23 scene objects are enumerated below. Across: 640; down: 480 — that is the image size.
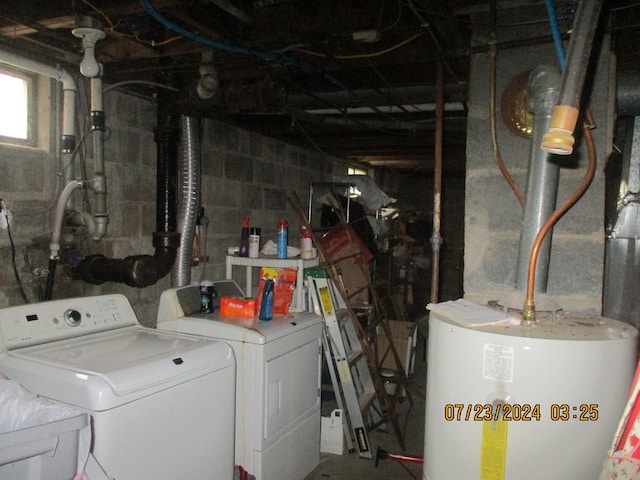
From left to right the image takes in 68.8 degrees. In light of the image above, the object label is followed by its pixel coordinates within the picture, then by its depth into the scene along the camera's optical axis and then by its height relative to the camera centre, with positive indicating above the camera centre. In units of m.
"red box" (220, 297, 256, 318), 2.59 -0.50
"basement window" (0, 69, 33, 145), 2.17 +0.49
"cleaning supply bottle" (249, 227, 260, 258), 3.07 -0.18
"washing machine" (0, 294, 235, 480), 1.56 -0.60
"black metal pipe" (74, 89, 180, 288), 2.79 +0.17
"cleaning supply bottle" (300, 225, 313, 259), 3.08 -0.18
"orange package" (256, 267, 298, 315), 2.73 -0.40
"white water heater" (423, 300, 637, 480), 1.31 -0.49
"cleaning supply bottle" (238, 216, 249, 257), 3.11 -0.16
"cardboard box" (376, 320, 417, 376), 4.34 -1.13
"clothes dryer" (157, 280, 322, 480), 2.30 -0.84
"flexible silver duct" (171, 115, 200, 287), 2.89 +0.15
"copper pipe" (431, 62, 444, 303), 2.03 +0.07
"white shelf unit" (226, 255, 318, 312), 2.96 -0.29
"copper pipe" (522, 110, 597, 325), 1.49 +0.00
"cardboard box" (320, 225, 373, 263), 4.03 -0.21
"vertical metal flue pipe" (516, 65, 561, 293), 1.60 +0.14
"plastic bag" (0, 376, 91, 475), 1.30 -0.58
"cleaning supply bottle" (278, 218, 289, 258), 3.03 -0.14
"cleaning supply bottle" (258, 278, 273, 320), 2.57 -0.47
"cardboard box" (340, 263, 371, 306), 4.49 -0.57
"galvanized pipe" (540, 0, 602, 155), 1.20 +0.41
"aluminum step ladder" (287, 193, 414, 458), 3.08 -0.94
